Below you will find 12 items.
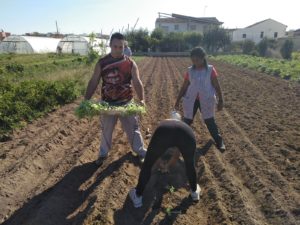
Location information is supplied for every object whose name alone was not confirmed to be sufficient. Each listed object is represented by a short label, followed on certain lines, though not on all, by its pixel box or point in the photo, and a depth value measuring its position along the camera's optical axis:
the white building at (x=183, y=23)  44.72
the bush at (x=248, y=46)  31.95
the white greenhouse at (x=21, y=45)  24.04
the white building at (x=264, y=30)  42.32
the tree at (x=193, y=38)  34.55
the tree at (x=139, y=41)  31.27
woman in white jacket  3.74
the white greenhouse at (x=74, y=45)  25.49
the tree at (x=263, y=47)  29.67
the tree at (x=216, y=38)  34.17
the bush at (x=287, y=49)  25.65
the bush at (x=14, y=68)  11.30
